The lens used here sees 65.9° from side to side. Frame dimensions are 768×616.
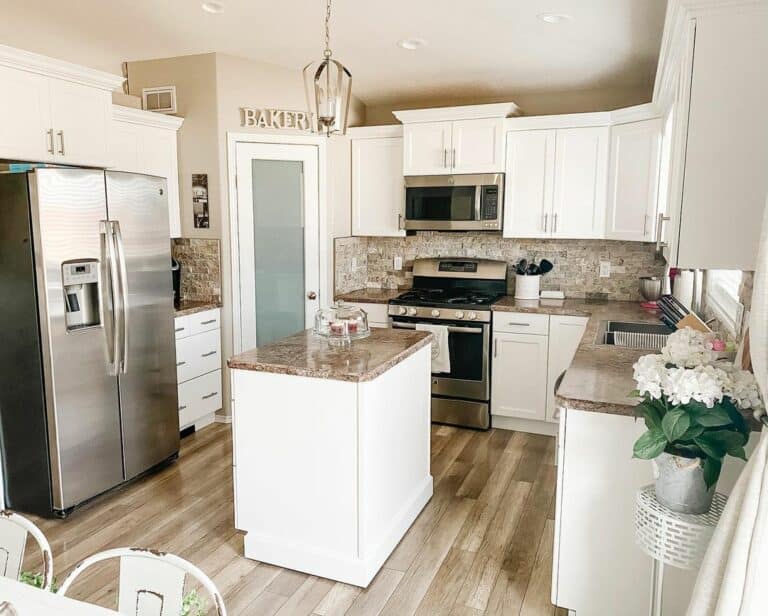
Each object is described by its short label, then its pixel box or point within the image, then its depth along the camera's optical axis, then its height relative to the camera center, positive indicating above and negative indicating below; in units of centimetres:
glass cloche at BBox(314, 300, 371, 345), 289 -47
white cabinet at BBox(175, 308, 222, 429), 402 -95
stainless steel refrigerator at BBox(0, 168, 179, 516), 289 -53
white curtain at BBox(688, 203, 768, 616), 140 -73
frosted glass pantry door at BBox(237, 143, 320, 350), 437 -7
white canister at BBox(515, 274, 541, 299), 451 -42
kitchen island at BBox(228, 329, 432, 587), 247 -97
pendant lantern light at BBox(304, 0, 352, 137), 214 +47
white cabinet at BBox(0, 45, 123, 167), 297 +63
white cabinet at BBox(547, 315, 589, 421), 411 -79
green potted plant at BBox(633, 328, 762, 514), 161 -52
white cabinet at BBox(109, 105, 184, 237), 382 +55
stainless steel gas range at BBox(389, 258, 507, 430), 431 -83
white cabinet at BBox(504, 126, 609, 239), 420 +35
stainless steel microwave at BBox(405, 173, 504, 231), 443 +22
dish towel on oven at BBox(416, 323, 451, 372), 437 -88
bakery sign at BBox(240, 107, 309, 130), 426 +81
